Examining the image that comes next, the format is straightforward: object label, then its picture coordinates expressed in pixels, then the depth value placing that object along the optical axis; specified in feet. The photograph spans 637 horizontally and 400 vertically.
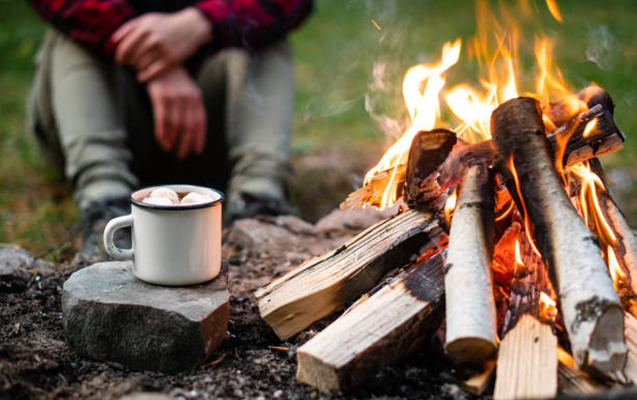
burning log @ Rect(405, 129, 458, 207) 2.83
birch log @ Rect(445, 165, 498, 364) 2.52
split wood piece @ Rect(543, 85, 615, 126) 3.03
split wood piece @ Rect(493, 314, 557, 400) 2.46
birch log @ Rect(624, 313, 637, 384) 2.55
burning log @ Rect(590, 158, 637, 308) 2.88
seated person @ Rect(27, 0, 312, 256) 4.22
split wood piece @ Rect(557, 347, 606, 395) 2.52
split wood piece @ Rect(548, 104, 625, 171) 2.93
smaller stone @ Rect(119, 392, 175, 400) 2.35
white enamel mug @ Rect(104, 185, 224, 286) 2.79
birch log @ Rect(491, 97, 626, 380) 2.51
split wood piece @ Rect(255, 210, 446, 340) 2.90
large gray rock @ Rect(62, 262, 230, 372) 2.70
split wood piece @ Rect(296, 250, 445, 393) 2.57
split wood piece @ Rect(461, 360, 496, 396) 2.56
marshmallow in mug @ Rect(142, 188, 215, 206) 2.83
